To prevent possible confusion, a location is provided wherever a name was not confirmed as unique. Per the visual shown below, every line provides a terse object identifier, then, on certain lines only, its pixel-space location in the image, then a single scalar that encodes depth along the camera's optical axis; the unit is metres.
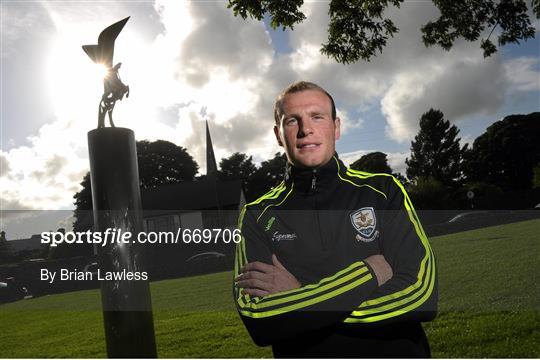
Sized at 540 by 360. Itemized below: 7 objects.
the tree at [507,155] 64.62
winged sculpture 4.17
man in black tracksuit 2.34
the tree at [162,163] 68.81
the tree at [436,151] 69.88
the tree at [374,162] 58.17
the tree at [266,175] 74.00
